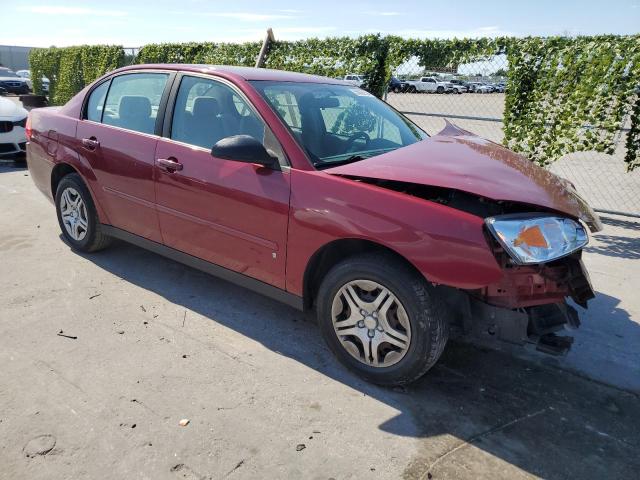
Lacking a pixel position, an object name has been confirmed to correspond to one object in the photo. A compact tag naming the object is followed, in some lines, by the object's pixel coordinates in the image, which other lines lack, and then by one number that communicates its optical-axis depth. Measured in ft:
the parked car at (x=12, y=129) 26.40
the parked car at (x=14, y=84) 81.15
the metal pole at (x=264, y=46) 29.27
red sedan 8.36
